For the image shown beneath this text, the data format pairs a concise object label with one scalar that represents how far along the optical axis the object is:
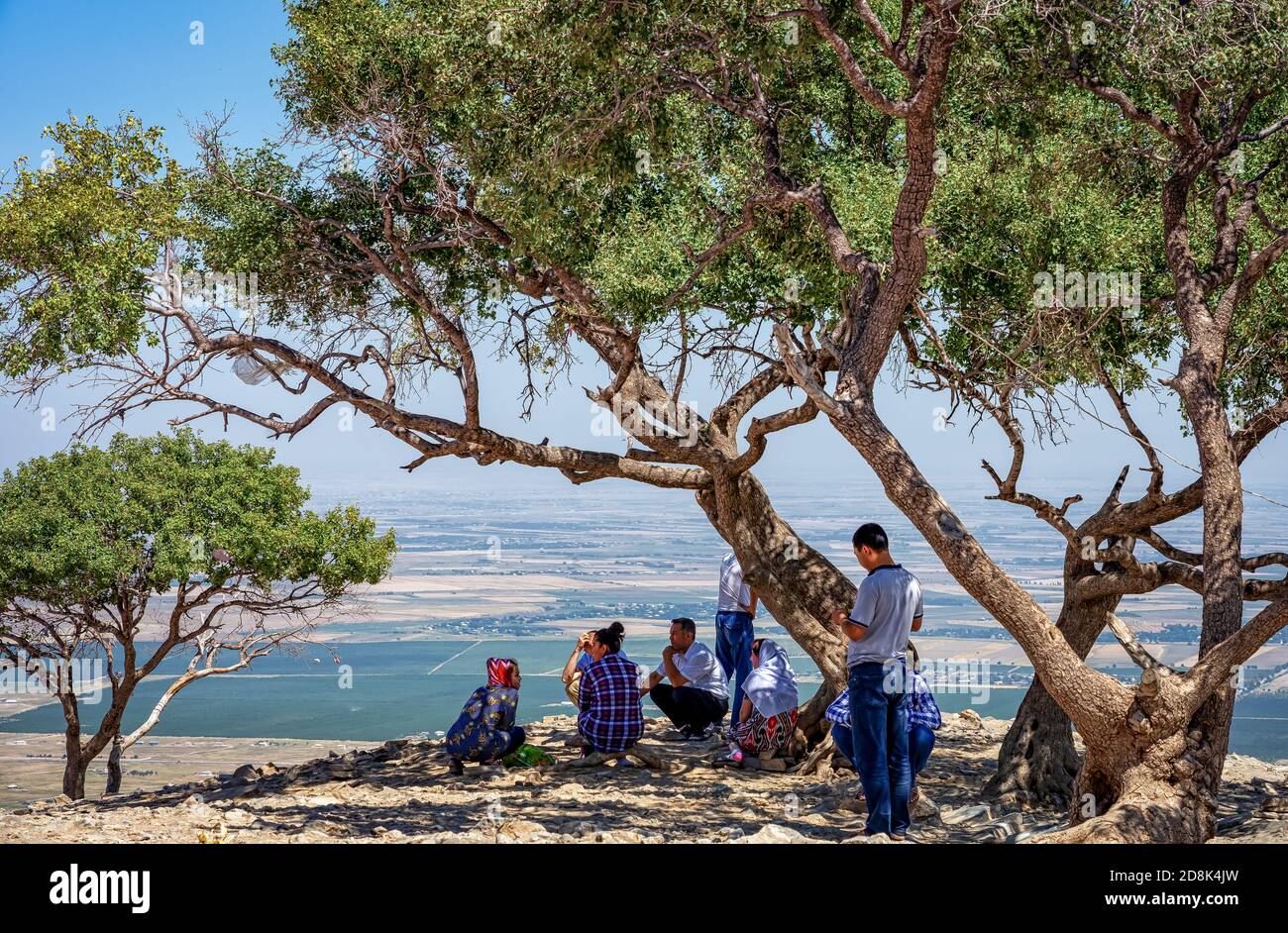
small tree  17.50
